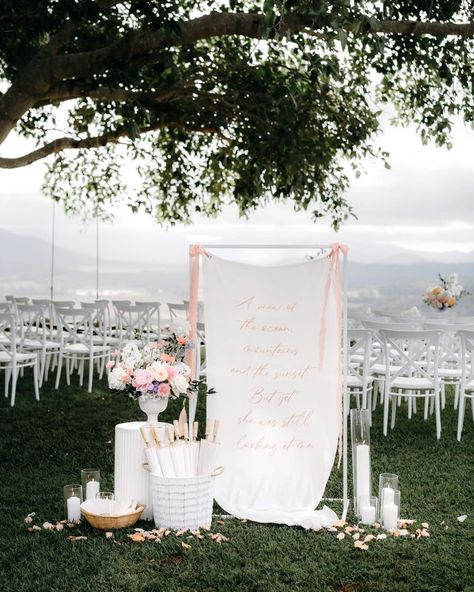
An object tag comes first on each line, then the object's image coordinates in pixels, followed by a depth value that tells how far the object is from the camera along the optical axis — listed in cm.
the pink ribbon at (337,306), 414
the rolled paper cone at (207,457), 392
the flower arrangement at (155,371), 385
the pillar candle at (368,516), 394
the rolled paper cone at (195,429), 399
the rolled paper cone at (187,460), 396
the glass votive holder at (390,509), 384
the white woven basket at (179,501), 377
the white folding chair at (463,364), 593
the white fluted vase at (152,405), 396
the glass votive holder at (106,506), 388
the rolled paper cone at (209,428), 398
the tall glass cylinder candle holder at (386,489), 389
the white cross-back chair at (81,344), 785
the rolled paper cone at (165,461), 388
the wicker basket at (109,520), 375
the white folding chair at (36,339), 795
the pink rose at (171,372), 390
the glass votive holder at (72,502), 388
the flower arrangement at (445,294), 927
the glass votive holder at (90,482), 399
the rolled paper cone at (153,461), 386
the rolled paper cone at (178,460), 391
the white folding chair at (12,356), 697
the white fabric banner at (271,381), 418
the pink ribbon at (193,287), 423
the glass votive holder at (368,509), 394
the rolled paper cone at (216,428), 395
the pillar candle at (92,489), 399
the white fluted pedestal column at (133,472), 397
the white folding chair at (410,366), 591
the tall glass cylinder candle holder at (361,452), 404
